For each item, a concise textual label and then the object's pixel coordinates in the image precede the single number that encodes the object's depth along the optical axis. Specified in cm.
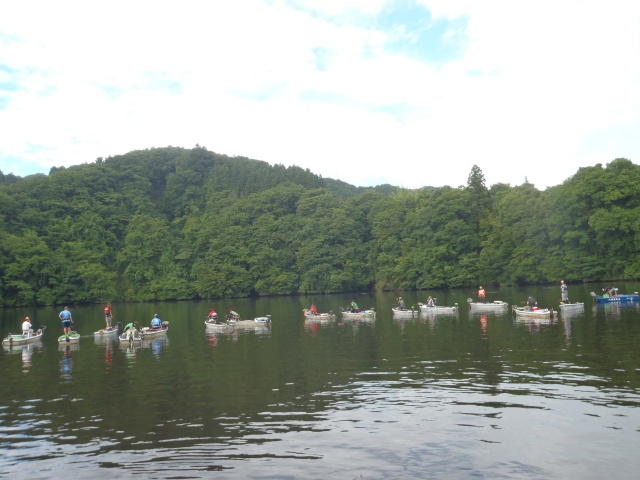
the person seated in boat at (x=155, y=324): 4070
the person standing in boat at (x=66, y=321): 3838
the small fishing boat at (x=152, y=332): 3894
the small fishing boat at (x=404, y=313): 4853
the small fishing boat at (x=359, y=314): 4891
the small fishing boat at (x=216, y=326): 4503
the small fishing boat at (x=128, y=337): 3603
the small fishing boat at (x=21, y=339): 3659
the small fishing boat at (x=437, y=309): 4947
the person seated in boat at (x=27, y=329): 3816
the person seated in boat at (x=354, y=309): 5078
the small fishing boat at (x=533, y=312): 3881
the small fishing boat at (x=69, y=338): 3644
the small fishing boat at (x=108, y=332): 4114
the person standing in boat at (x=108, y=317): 4247
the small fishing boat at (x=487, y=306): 4888
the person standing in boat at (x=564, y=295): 4509
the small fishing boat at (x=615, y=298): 4594
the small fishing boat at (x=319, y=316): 4966
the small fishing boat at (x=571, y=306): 4275
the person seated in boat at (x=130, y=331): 3618
